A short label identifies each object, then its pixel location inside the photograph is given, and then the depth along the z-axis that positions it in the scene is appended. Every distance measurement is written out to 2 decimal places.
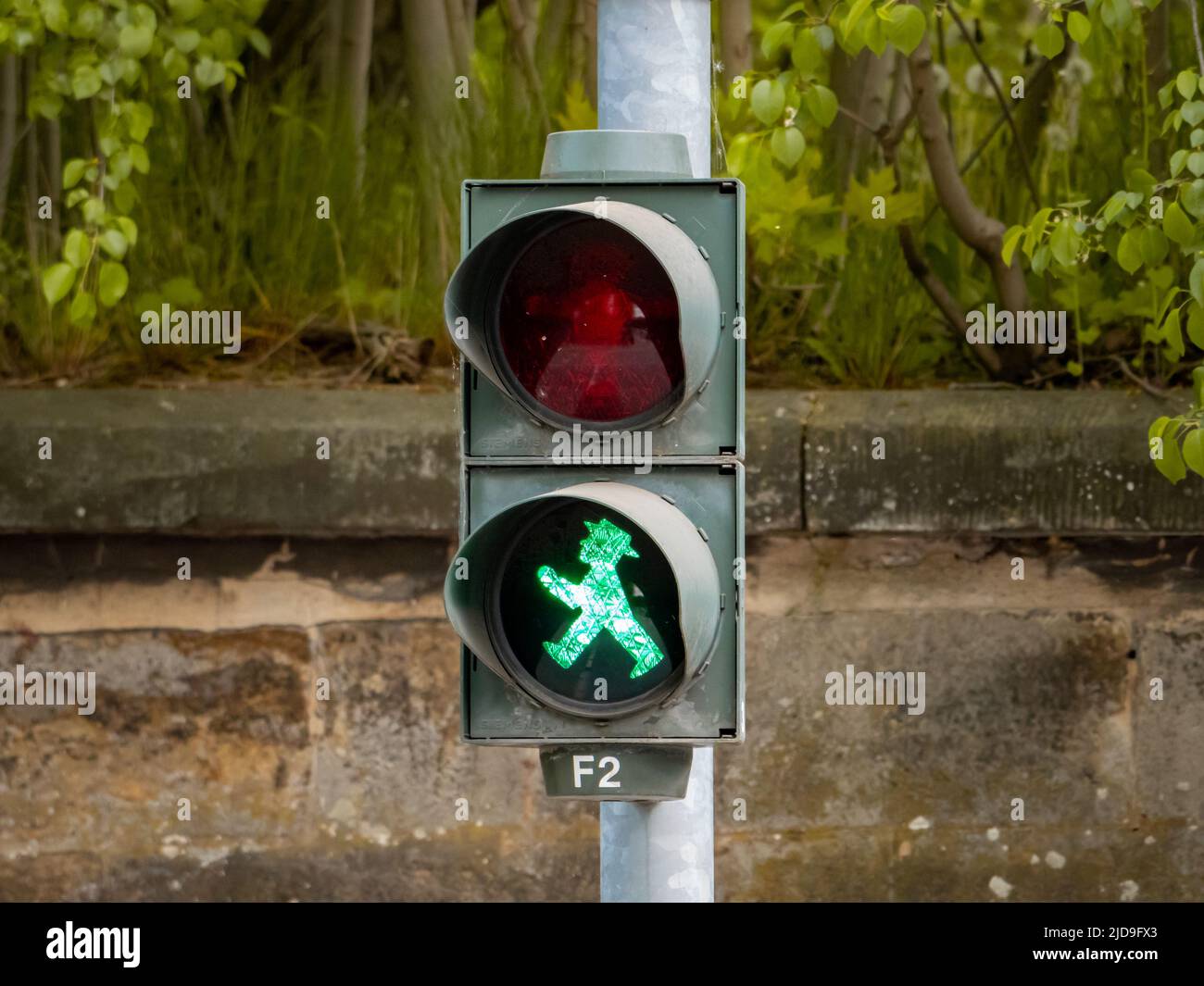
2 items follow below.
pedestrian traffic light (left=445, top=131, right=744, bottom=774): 4.79
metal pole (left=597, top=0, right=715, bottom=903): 5.31
